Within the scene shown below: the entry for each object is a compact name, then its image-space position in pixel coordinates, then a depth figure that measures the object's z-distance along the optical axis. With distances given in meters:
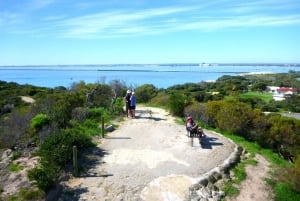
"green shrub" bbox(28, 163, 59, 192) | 6.60
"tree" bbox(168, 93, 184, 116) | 14.07
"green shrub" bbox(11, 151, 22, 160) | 8.94
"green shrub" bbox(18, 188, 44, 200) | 6.54
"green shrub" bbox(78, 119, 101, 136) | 10.47
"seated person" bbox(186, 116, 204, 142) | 9.74
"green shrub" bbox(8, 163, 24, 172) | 8.20
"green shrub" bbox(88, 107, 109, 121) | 12.78
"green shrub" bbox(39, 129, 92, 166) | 7.64
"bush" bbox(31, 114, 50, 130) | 10.23
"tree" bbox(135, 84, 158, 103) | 22.08
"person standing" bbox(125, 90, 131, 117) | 12.98
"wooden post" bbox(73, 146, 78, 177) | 7.29
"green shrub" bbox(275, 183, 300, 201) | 7.29
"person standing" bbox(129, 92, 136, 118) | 12.86
